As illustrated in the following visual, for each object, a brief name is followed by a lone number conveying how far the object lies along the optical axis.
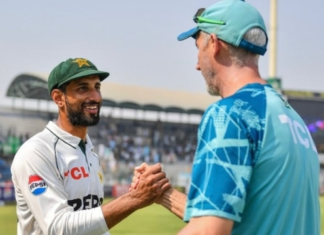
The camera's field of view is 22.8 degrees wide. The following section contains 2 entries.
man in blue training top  2.60
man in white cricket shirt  4.17
